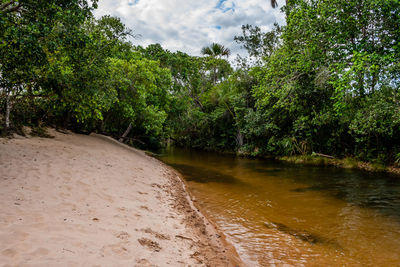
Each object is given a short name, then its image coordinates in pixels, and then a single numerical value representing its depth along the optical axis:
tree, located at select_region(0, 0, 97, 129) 6.12
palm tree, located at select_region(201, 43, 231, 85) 32.81
